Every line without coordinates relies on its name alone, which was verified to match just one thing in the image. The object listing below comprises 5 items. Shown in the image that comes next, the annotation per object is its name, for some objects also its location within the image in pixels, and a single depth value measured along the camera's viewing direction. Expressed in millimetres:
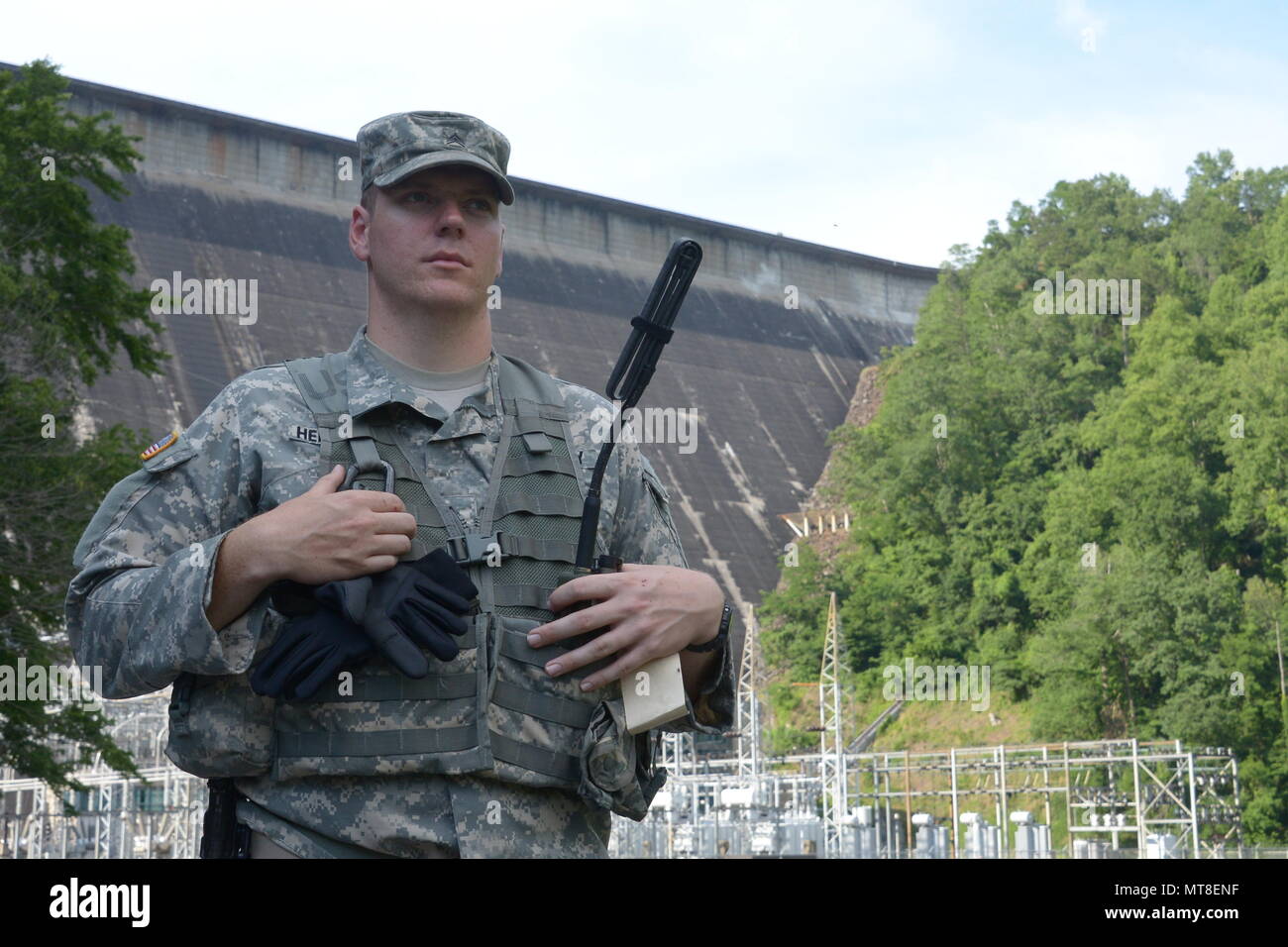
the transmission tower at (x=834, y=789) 28547
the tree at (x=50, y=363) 16734
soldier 2629
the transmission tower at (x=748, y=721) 31277
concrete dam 46125
